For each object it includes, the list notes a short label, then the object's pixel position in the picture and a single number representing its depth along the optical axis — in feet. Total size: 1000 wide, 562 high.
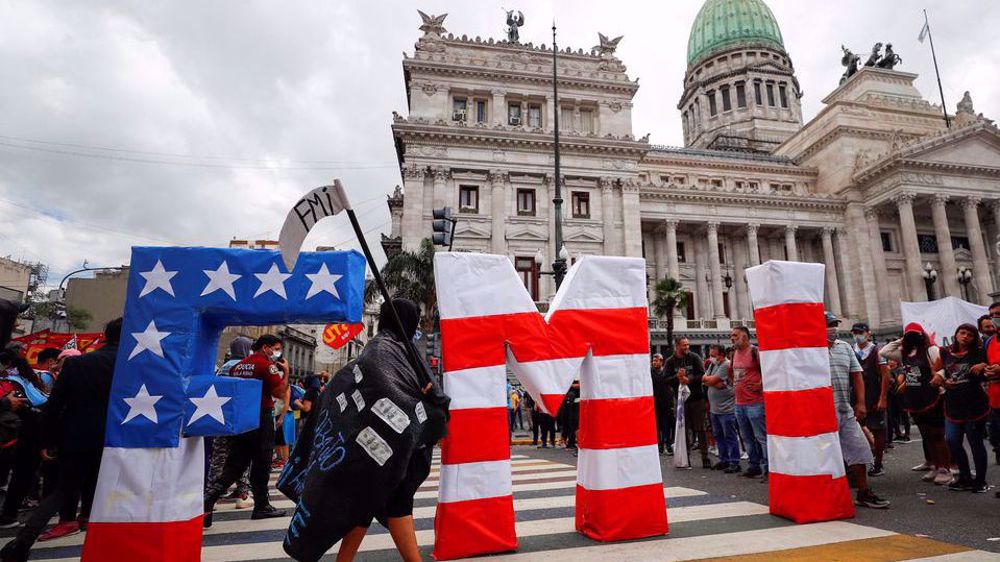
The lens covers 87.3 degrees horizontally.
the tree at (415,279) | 81.20
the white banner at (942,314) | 52.39
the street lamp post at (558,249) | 44.50
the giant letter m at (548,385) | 12.45
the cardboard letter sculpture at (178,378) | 11.66
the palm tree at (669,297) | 95.86
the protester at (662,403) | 33.09
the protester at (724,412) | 25.93
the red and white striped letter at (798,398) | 15.17
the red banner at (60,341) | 41.42
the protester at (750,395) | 23.04
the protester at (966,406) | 19.11
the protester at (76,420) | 13.62
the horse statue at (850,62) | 185.64
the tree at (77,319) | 112.68
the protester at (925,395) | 20.99
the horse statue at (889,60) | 176.55
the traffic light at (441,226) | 38.35
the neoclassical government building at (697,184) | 101.91
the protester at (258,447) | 17.22
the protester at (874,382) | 22.66
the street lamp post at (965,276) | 83.09
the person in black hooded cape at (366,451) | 9.50
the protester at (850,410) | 17.06
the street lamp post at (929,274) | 85.09
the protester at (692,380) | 28.94
